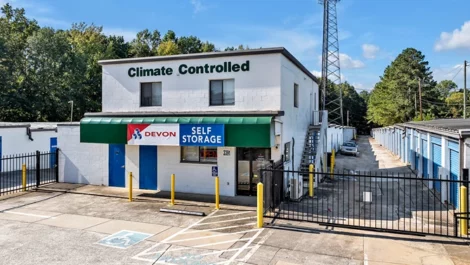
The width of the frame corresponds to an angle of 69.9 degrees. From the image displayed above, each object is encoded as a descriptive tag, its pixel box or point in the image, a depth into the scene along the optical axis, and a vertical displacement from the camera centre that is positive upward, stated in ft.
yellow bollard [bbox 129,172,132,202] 45.70 -7.23
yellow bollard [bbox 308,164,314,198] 49.66 -7.37
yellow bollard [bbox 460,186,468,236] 31.02 -6.81
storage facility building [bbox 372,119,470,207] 41.63 -2.90
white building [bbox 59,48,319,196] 46.06 +1.75
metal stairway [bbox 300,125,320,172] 60.18 -2.27
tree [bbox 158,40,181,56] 202.84 +53.25
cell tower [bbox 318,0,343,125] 136.36 +39.87
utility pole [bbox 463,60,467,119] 120.16 +22.26
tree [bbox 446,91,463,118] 215.31 +17.55
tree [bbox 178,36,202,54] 232.32 +63.75
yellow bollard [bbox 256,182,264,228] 35.09 -7.41
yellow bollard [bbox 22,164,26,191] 52.80 -6.32
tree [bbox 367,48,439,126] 189.78 +26.98
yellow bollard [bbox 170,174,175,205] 44.27 -8.11
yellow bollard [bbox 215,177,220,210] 41.50 -8.02
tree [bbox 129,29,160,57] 212.23 +62.97
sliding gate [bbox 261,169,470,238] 35.86 -9.56
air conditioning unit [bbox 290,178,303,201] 47.80 -7.69
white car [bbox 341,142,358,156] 121.77 -5.11
